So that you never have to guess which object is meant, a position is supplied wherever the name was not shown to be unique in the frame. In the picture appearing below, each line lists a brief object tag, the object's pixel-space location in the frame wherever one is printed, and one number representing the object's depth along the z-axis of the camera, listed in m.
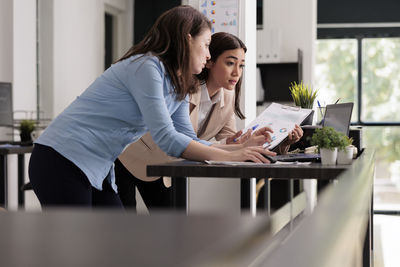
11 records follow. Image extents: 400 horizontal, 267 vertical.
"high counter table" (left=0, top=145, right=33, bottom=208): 6.20
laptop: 3.51
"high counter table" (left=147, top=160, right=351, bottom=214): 3.08
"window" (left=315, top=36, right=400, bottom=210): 11.87
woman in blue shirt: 2.81
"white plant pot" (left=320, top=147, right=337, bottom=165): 3.25
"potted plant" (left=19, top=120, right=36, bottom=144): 6.92
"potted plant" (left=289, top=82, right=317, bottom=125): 4.47
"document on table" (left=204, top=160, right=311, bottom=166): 3.25
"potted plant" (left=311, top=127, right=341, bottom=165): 3.26
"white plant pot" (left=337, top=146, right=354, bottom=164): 3.25
